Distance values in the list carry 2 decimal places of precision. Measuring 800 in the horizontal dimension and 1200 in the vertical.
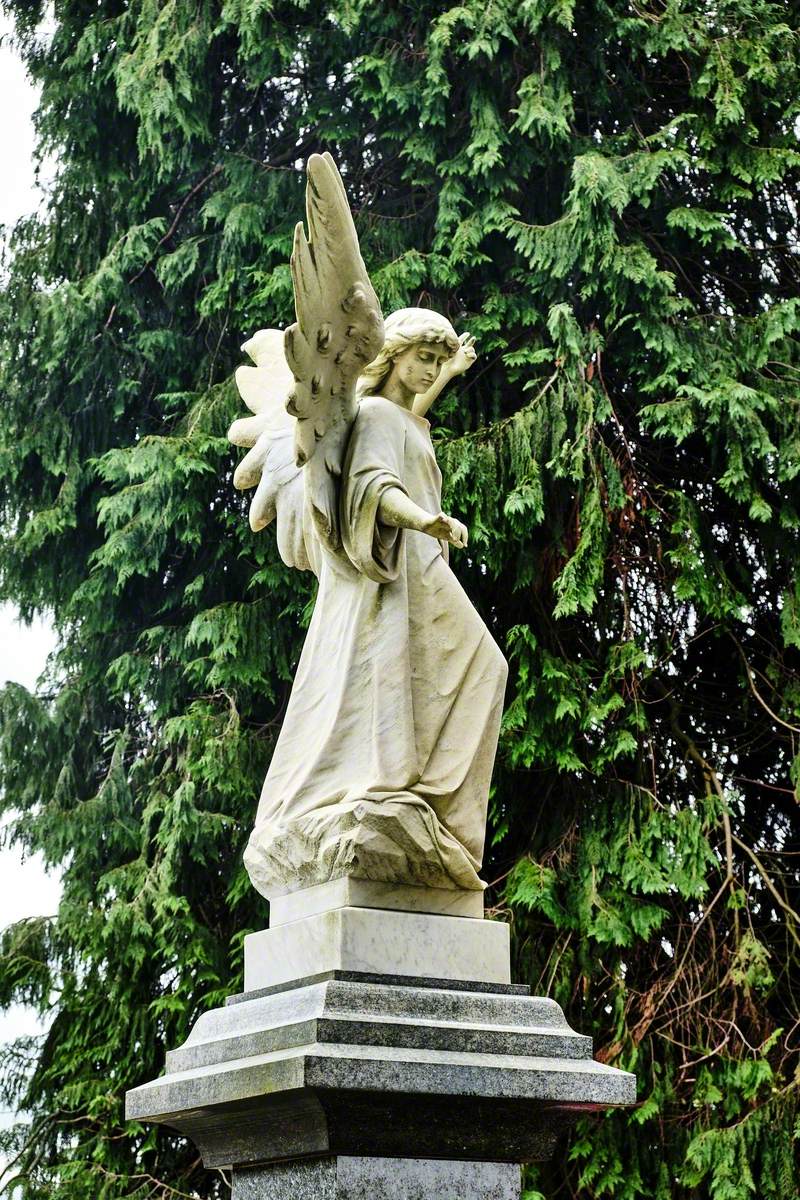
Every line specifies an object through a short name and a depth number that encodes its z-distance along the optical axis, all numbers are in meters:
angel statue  4.66
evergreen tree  9.23
